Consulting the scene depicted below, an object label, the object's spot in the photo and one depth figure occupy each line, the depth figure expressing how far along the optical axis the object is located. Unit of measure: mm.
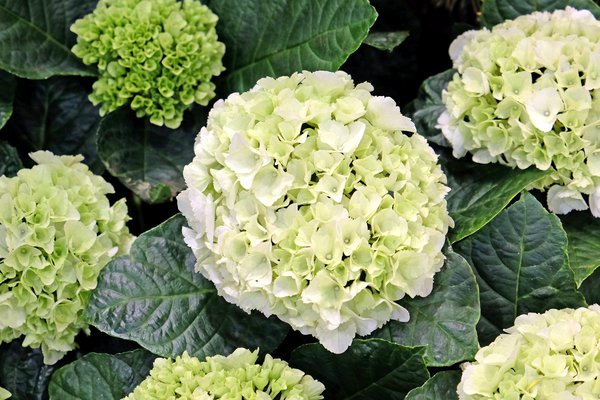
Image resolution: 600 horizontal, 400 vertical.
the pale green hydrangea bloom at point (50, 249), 1123
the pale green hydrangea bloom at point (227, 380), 1056
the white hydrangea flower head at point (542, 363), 1028
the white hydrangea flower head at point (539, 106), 1120
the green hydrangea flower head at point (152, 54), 1200
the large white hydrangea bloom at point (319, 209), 1056
